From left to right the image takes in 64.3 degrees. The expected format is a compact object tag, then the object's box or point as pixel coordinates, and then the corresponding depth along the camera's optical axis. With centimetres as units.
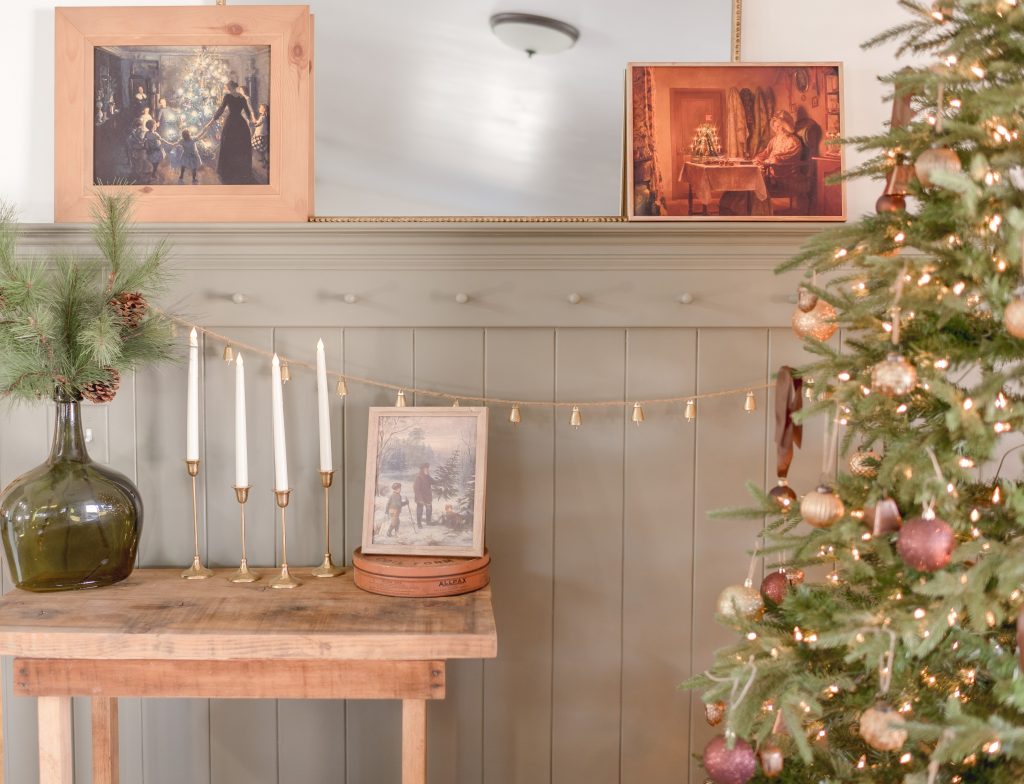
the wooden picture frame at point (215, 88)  154
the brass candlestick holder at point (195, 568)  151
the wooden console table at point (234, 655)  122
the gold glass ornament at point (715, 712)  118
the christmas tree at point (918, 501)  95
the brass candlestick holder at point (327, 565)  151
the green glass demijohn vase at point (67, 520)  137
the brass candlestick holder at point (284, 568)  145
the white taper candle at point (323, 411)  147
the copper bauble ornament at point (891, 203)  110
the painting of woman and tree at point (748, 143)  155
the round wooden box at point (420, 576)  136
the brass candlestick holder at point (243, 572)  148
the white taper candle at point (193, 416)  149
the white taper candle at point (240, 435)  147
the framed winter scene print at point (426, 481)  144
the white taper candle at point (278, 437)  146
